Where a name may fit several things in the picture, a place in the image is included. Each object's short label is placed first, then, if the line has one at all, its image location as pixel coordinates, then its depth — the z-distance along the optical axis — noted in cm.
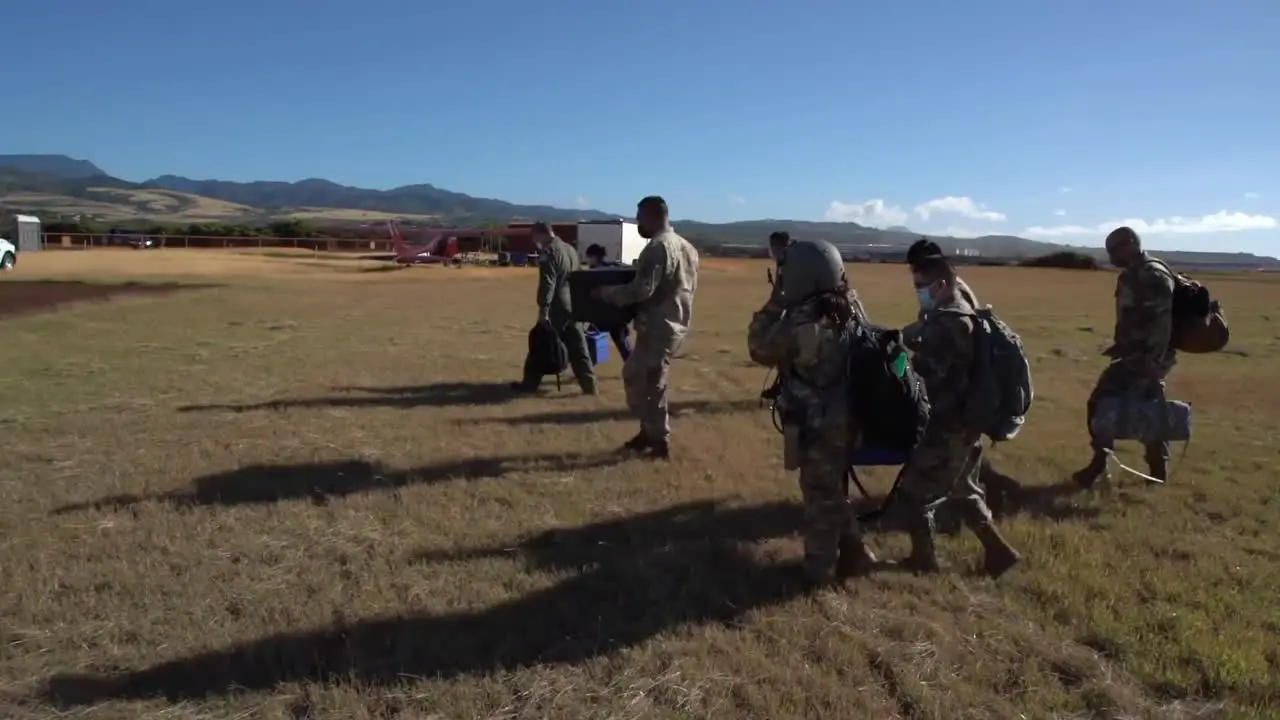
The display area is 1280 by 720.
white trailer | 5109
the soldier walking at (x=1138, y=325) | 670
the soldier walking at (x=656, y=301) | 725
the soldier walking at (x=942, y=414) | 495
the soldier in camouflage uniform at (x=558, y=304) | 1010
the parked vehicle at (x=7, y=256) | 3475
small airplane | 5131
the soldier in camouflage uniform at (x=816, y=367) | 464
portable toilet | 5388
